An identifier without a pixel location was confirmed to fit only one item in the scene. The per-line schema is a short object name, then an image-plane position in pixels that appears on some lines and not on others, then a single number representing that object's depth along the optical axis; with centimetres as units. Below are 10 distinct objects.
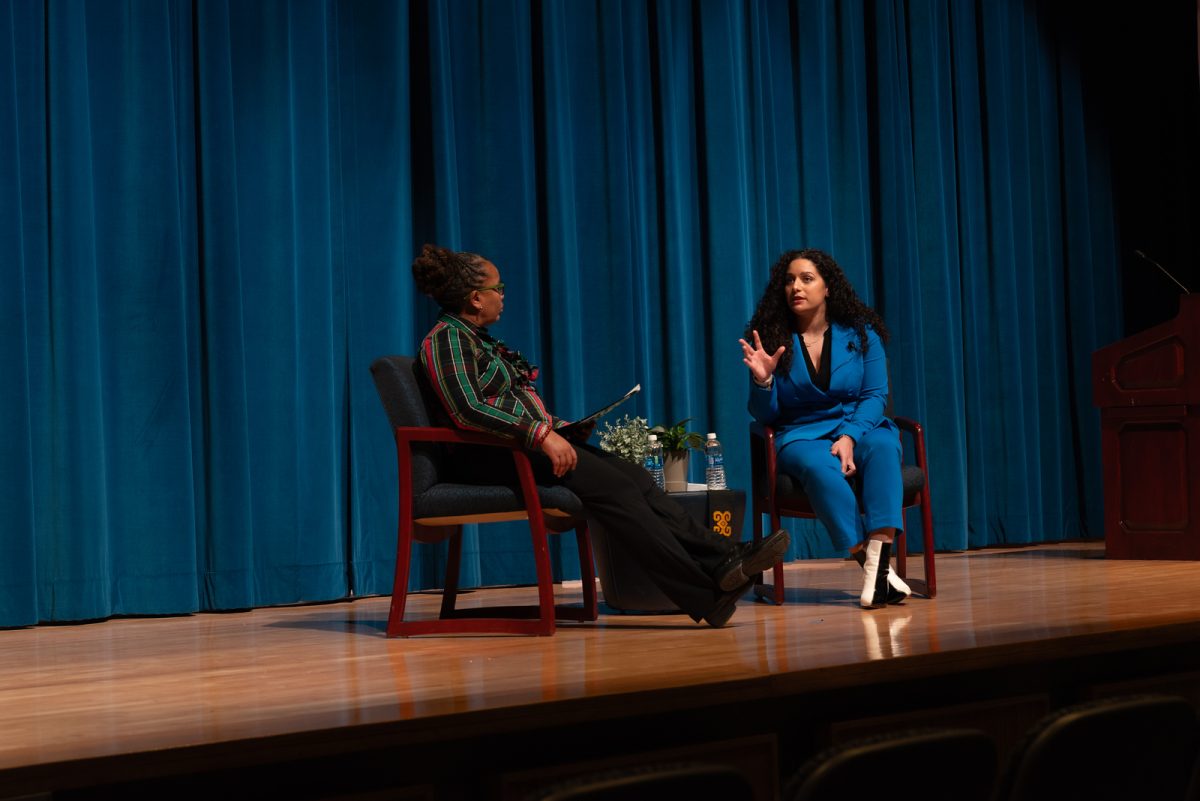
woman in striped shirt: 655
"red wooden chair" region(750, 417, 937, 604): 777
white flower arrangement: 818
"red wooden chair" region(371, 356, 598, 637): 658
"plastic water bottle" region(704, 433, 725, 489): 866
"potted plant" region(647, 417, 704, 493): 834
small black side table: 759
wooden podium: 962
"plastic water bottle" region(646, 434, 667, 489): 825
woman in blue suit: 745
